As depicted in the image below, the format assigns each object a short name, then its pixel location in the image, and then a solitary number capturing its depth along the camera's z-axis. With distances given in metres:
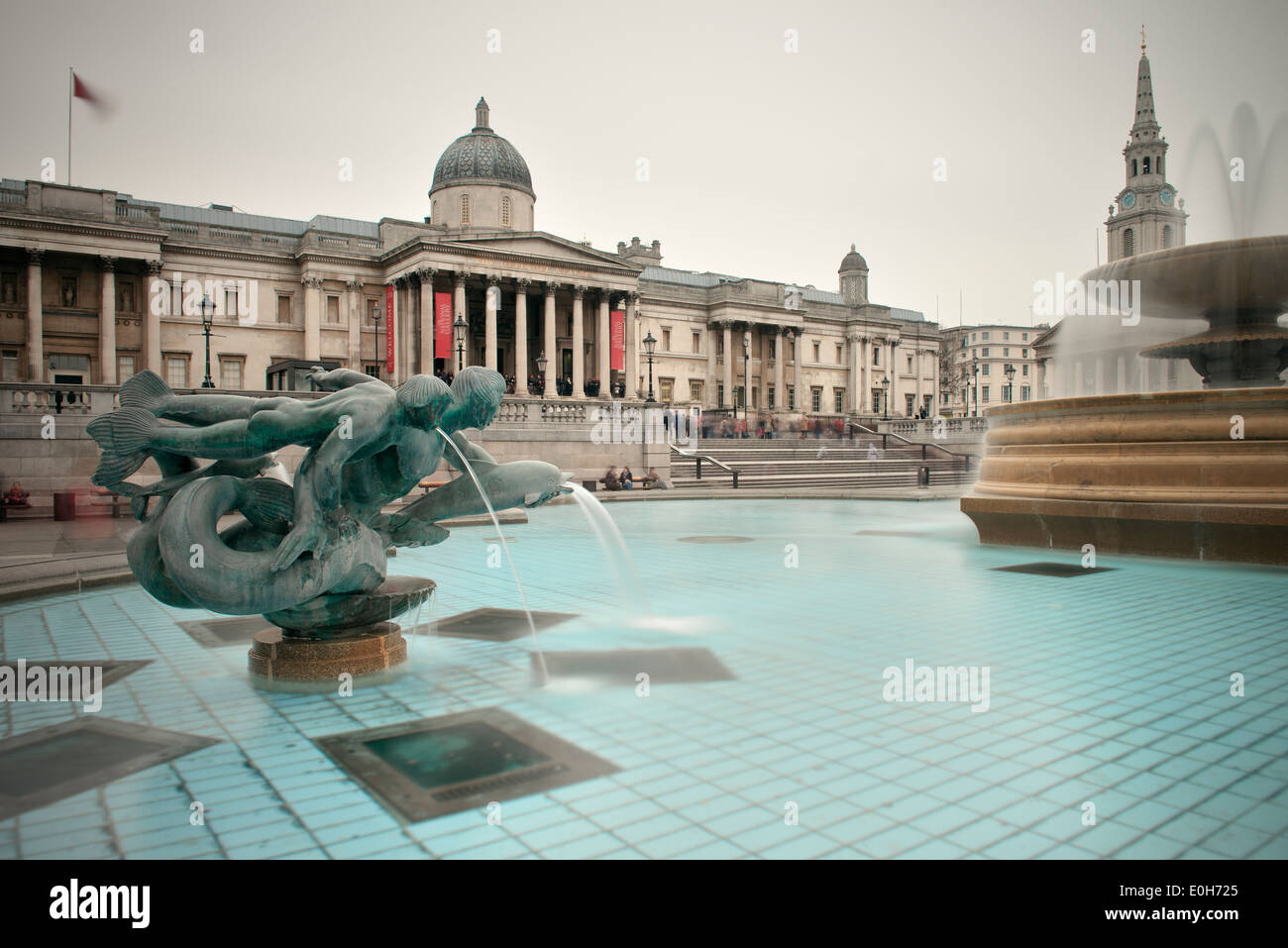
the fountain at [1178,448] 9.70
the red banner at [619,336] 56.34
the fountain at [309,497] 4.77
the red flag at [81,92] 29.29
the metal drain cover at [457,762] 3.46
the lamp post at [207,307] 31.39
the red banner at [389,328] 51.66
